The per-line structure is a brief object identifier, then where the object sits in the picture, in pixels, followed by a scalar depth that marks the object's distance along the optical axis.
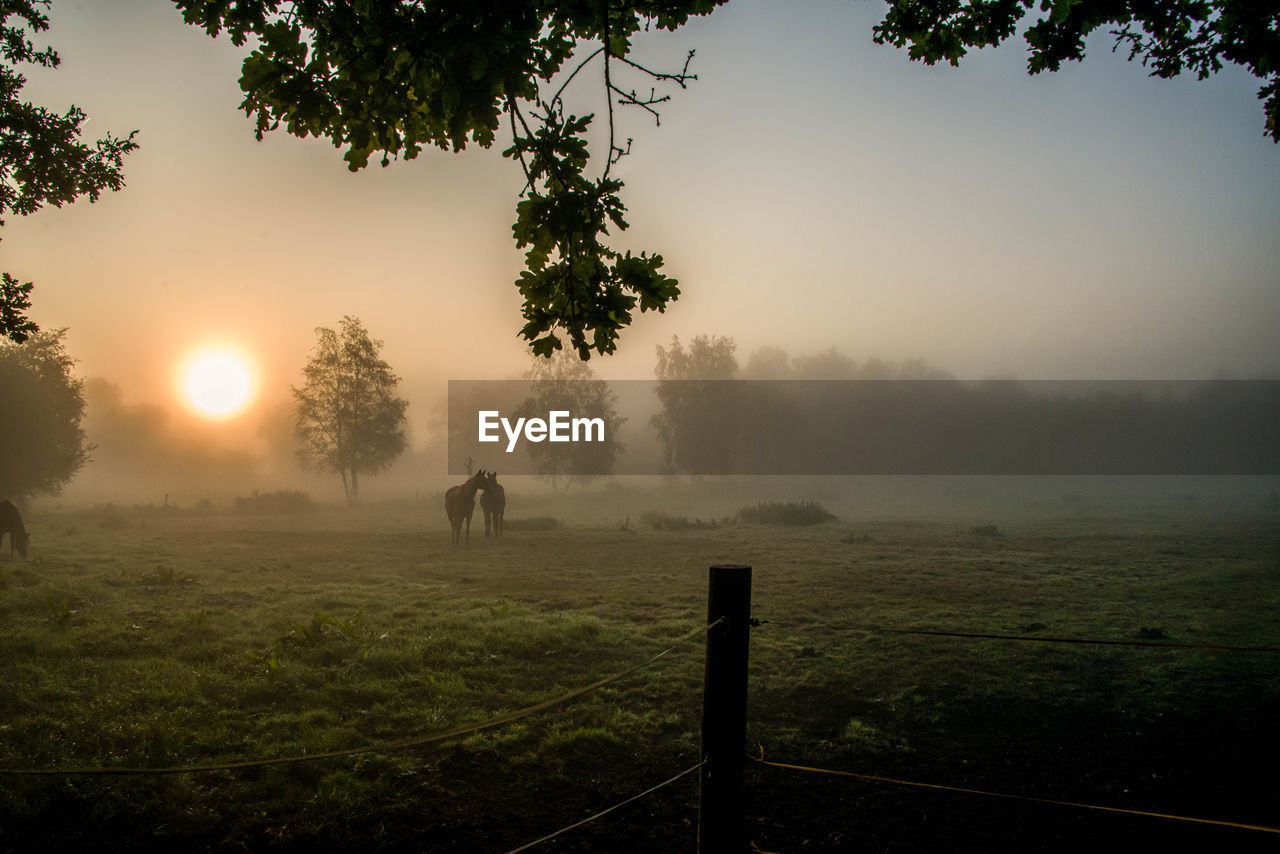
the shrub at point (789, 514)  28.80
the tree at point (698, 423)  50.81
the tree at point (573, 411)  46.69
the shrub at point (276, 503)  35.22
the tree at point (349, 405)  43.25
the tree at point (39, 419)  26.48
